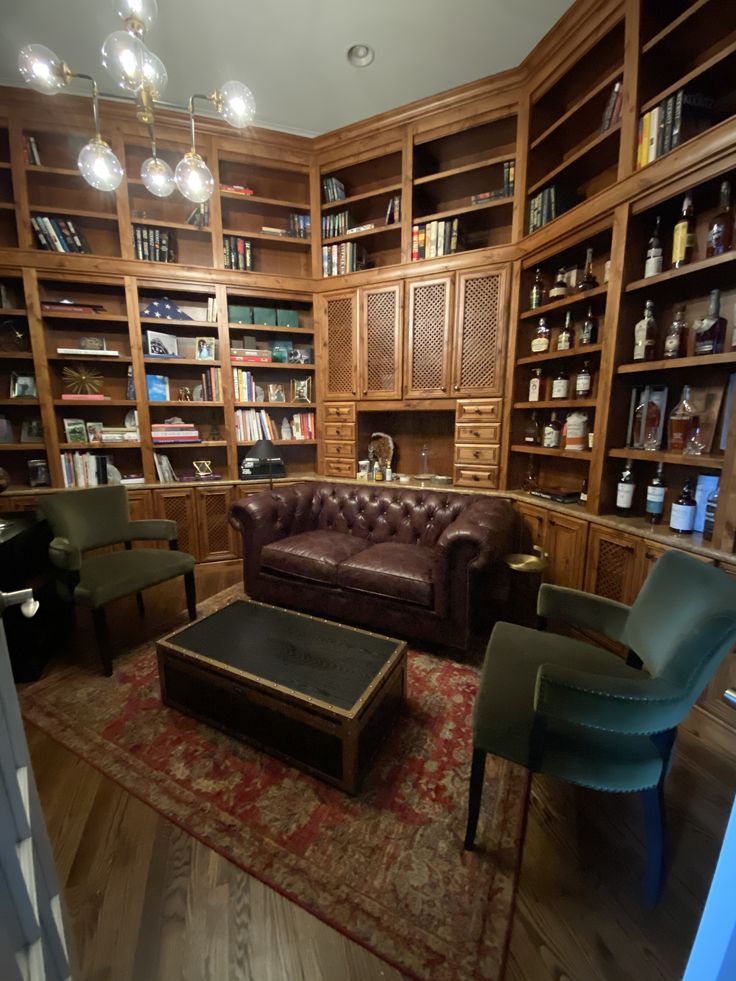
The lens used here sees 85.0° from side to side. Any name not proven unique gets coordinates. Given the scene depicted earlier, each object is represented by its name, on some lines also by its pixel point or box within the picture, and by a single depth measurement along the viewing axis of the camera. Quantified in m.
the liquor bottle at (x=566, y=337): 2.53
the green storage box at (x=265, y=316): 3.43
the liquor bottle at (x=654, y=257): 1.94
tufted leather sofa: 2.09
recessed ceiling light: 2.28
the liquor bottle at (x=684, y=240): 1.83
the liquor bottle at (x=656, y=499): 1.99
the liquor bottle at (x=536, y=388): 2.73
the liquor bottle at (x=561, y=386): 2.53
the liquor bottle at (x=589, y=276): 2.35
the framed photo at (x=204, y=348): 3.36
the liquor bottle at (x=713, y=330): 1.78
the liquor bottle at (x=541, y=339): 2.65
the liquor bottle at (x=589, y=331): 2.37
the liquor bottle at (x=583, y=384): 2.40
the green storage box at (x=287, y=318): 3.48
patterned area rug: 1.04
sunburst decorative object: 3.13
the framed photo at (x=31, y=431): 3.09
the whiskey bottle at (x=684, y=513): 1.85
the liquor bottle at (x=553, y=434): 2.65
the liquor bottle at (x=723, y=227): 1.72
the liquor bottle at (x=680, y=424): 1.92
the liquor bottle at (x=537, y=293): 2.69
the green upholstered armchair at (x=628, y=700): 0.98
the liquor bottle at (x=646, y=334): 2.00
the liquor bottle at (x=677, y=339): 1.91
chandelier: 1.30
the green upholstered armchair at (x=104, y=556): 1.98
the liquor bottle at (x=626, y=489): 2.14
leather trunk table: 1.37
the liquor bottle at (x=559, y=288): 2.52
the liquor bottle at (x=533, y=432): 2.88
